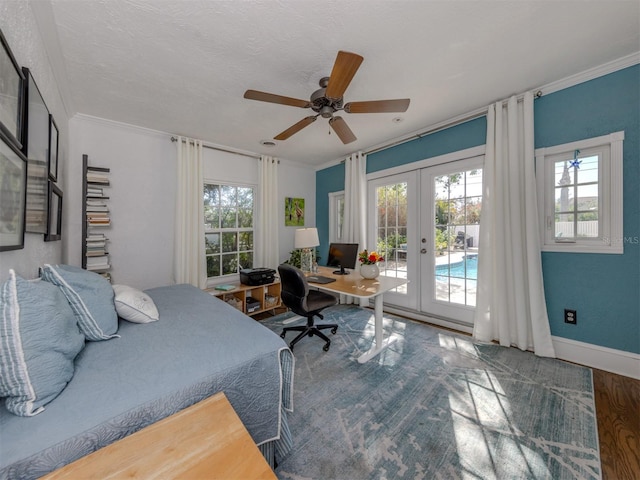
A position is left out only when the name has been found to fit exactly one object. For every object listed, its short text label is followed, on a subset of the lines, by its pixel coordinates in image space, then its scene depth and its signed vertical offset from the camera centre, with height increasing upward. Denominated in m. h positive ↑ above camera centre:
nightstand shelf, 3.24 -0.79
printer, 3.30 -0.49
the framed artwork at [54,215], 1.64 +0.17
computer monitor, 3.05 -0.21
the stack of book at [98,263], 2.58 -0.26
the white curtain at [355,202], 3.80 +0.60
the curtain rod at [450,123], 2.41 +1.35
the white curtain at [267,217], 3.86 +0.36
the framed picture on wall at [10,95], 0.97 +0.60
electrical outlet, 2.18 -0.67
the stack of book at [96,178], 2.57 +0.64
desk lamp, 3.13 -0.04
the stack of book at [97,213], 2.58 +0.27
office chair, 2.39 -0.63
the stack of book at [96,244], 2.58 -0.06
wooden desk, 2.18 -0.45
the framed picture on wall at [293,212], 4.32 +0.50
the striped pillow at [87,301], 1.22 -0.32
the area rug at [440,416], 1.27 -1.13
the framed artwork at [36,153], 1.23 +0.46
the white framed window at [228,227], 3.53 +0.18
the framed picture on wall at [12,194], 0.96 +0.19
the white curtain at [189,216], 3.09 +0.29
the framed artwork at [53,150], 1.67 +0.64
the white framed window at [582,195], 1.98 +0.40
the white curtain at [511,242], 2.26 -0.01
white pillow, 1.46 -0.42
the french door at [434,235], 2.86 +0.08
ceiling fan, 1.48 +1.01
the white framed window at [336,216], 4.38 +0.43
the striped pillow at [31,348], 0.75 -0.37
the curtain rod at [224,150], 3.11 +1.28
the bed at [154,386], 0.70 -0.55
